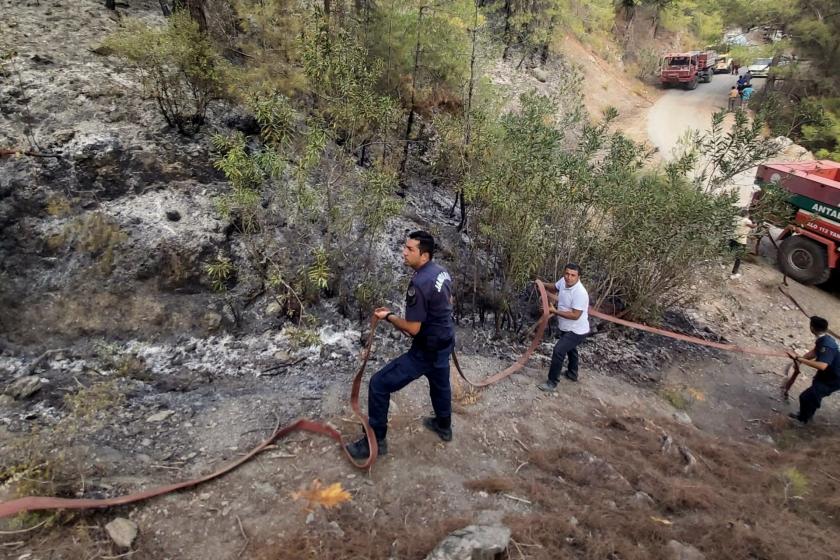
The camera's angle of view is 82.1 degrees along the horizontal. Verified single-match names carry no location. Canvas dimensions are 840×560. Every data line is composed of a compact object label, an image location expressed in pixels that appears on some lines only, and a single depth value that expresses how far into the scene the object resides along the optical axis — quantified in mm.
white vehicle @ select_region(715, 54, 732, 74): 25838
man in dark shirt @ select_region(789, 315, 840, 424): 4789
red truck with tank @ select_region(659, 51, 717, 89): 22328
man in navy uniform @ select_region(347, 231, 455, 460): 3191
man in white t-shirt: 4633
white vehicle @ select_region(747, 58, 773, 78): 21069
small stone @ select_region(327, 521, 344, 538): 2804
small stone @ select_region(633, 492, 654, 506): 3290
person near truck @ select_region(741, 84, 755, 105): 18031
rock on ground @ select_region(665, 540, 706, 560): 2768
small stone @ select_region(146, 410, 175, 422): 3832
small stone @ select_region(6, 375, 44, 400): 3854
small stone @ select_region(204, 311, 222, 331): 5125
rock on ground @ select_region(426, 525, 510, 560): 2582
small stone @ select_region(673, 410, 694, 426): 5016
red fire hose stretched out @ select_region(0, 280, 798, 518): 2617
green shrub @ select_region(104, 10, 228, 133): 5875
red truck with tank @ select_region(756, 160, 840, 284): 7836
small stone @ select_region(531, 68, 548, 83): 17594
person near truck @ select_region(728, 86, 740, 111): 17828
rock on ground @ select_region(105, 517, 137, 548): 2649
